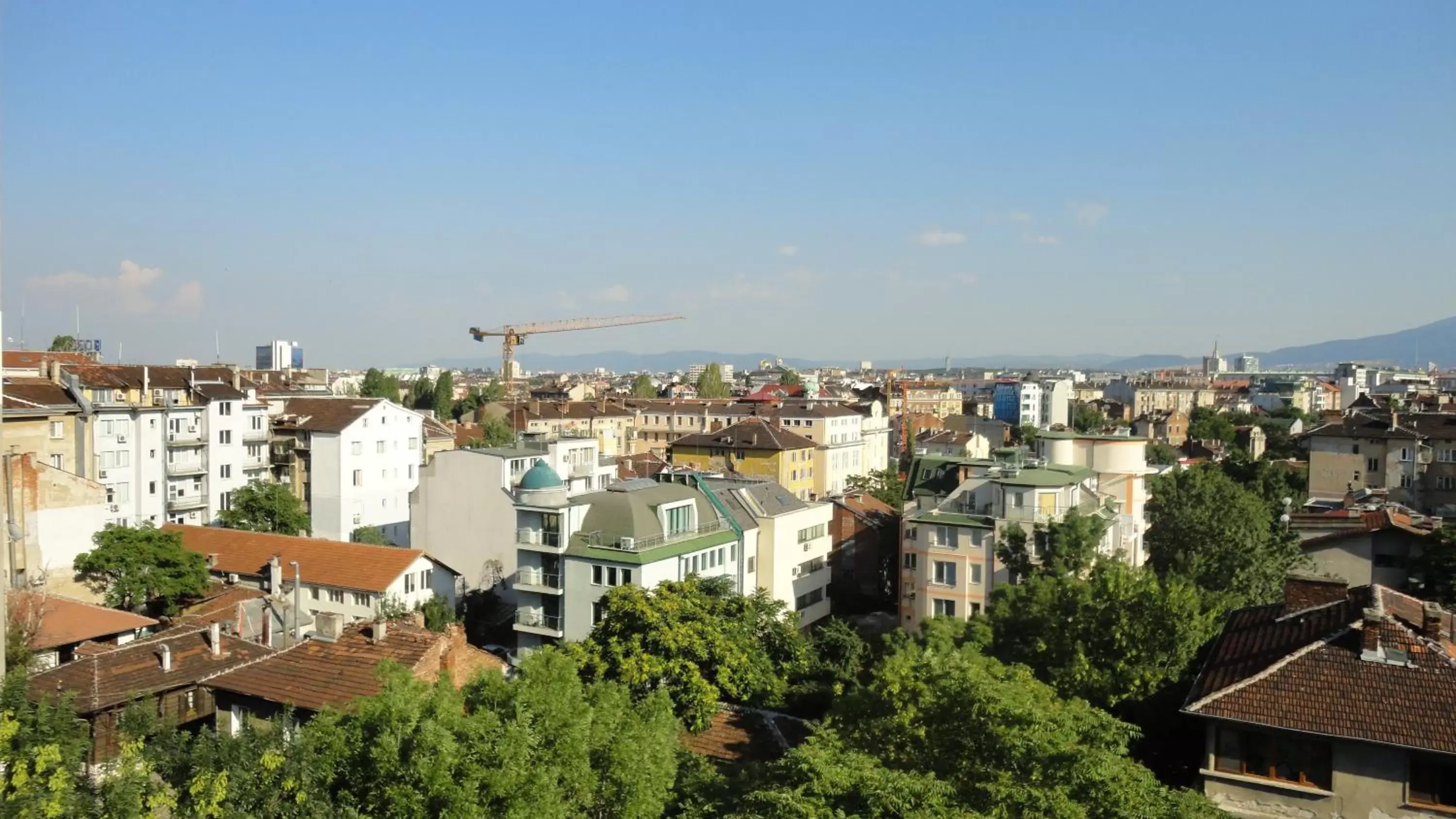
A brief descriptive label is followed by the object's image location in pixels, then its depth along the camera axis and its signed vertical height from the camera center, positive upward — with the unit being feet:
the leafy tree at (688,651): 87.25 -25.12
